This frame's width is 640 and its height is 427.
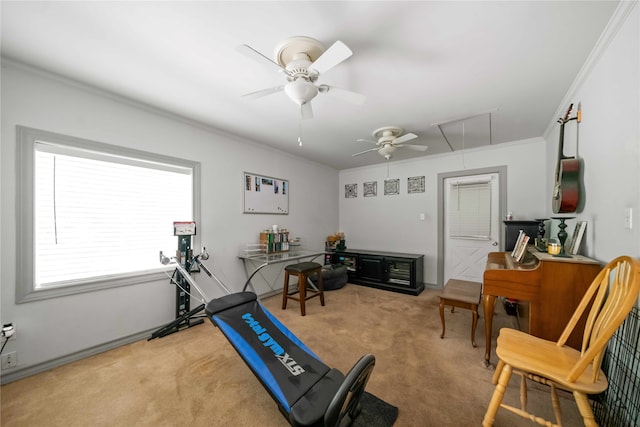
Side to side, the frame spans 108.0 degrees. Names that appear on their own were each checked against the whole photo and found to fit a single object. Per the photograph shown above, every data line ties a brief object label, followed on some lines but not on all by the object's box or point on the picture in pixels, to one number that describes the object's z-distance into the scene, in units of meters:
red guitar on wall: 1.99
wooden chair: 1.02
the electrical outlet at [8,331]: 1.75
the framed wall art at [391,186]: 4.81
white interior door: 3.85
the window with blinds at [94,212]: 2.02
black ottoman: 4.21
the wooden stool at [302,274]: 3.11
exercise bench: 1.19
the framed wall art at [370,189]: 5.12
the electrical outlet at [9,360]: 1.79
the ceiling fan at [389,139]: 3.05
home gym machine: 2.68
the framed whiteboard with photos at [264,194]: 3.62
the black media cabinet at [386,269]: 4.07
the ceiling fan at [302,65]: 1.45
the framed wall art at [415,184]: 4.52
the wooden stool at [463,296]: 2.25
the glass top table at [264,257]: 3.24
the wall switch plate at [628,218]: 1.29
